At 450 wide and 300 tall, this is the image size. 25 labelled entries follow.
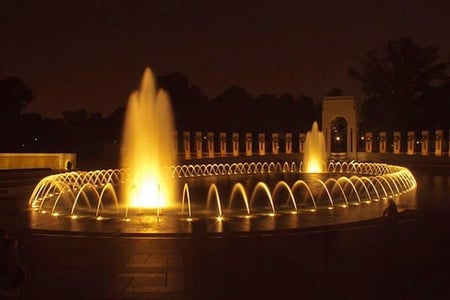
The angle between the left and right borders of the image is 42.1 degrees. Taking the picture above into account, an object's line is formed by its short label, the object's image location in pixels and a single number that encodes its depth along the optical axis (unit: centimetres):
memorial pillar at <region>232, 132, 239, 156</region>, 5441
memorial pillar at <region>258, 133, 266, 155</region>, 5675
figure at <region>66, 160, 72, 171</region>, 3576
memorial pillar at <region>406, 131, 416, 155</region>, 5474
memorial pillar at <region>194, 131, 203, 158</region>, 5061
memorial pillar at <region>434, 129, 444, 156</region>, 5153
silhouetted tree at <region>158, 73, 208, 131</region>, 6425
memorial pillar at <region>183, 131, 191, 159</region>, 4950
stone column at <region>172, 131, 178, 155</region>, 4683
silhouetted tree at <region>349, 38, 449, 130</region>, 6825
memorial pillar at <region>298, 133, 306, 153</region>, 5725
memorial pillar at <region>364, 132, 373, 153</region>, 5941
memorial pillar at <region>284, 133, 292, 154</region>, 5872
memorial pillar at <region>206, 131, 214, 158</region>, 5172
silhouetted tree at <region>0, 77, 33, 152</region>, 5147
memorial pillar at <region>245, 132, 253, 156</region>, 5575
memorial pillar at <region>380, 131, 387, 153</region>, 5710
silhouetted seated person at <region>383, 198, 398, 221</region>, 1171
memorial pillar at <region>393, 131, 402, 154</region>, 5703
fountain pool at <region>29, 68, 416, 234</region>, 1507
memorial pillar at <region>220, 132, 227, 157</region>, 5328
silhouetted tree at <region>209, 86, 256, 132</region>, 6694
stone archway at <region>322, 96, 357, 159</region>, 5897
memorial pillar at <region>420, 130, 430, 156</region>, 5257
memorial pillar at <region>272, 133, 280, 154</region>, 5750
